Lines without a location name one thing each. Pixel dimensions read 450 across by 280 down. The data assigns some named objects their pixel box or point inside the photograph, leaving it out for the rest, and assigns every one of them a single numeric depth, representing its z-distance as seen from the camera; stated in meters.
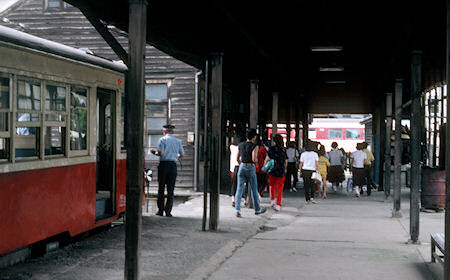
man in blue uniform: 12.08
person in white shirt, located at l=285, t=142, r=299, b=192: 19.86
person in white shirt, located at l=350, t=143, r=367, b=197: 18.77
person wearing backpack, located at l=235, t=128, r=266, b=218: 12.39
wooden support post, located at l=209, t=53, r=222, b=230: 10.36
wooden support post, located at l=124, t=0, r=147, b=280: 6.21
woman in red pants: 13.76
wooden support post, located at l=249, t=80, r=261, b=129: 14.91
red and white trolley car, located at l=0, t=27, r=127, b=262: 6.96
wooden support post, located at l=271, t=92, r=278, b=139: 18.13
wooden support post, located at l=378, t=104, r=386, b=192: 21.43
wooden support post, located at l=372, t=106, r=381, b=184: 23.17
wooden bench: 7.00
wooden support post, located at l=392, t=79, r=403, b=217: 11.88
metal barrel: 14.42
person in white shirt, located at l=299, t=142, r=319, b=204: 16.09
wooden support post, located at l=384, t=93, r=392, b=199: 17.98
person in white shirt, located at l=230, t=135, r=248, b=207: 14.29
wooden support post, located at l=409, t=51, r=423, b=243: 9.41
